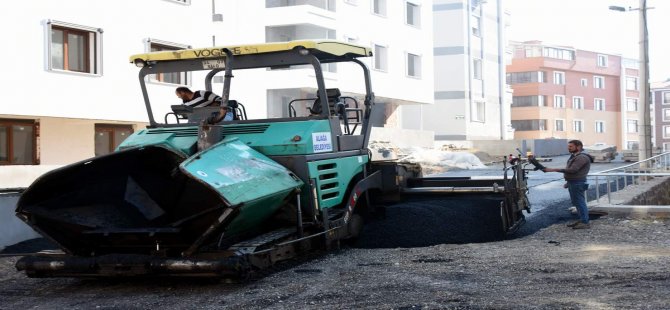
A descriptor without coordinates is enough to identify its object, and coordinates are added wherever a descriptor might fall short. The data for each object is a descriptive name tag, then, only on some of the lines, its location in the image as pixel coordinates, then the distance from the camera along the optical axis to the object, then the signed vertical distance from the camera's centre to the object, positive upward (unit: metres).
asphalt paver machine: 8.18 -0.22
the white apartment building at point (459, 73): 52.56 +5.73
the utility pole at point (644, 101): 24.42 +1.74
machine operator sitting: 10.12 +0.84
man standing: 13.18 -0.24
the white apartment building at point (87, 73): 20.95 +2.64
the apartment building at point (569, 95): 73.94 +6.17
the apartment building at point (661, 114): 98.25 +5.49
